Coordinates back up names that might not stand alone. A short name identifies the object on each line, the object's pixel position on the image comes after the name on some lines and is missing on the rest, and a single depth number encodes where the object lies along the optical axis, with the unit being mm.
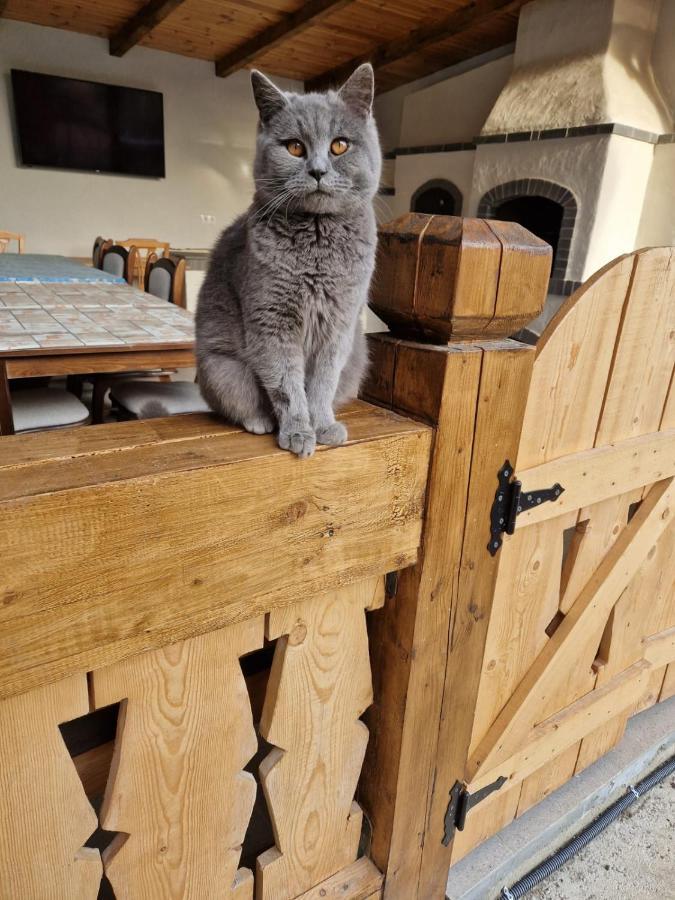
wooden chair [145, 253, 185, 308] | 2969
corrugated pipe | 1096
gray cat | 678
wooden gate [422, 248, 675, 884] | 805
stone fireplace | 3998
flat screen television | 5095
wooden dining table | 1686
